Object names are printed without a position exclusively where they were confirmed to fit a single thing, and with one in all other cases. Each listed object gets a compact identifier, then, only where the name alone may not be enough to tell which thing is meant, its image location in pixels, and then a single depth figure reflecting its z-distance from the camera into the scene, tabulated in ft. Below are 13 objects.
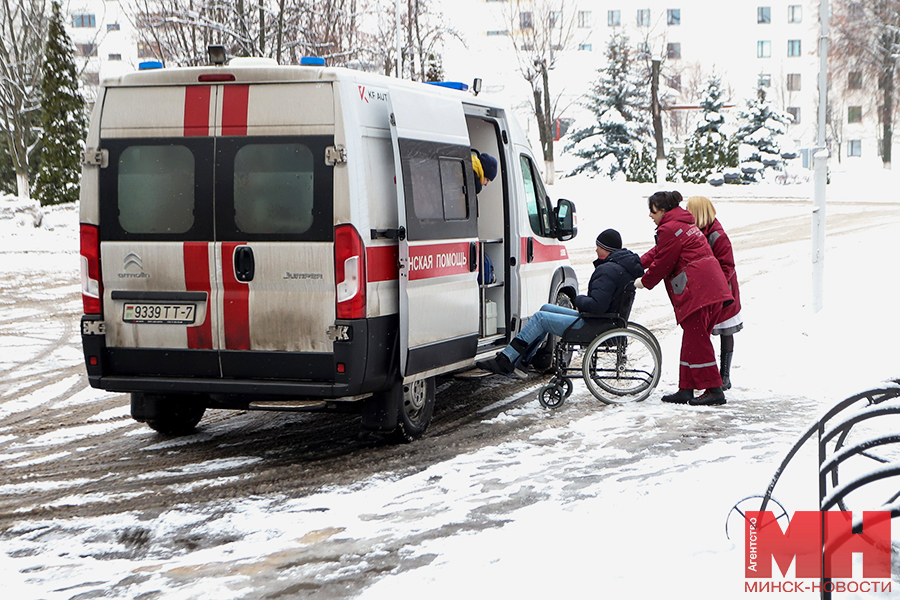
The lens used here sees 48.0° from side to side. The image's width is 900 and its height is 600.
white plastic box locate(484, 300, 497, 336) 28.07
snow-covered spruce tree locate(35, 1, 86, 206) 103.24
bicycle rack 11.10
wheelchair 27.12
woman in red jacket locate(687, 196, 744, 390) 28.43
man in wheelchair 27.02
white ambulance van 20.57
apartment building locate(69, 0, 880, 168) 214.28
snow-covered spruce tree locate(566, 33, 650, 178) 160.66
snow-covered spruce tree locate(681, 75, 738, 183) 162.20
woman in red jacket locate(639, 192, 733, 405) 26.96
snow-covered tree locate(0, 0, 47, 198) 114.83
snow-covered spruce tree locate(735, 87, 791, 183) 165.07
